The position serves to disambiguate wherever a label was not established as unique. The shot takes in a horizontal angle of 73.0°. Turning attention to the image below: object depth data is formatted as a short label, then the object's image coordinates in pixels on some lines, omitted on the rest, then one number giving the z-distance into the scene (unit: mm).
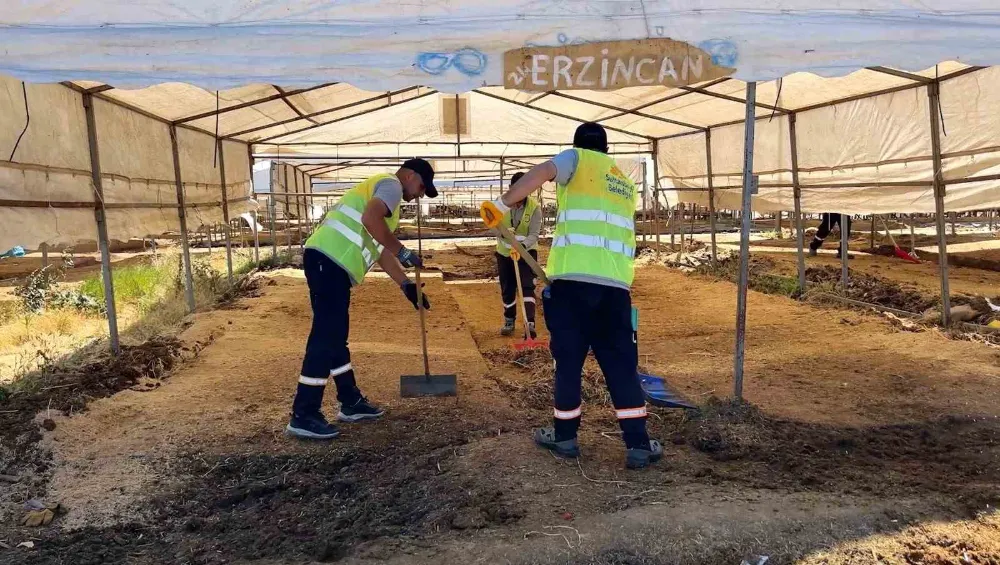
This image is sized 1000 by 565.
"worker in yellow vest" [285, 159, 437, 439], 3918
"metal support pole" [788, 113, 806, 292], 8703
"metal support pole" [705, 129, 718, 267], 10891
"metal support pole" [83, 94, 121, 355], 5461
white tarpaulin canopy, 3477
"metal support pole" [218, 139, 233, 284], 9500
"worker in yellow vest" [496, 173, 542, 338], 6820
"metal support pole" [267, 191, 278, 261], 12791
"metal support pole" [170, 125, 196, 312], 7607
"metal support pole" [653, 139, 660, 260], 12680
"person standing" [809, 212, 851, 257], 14242
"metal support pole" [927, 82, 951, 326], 6352
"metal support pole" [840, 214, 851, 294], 8625
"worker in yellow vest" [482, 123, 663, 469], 3385
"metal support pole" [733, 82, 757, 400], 3875
